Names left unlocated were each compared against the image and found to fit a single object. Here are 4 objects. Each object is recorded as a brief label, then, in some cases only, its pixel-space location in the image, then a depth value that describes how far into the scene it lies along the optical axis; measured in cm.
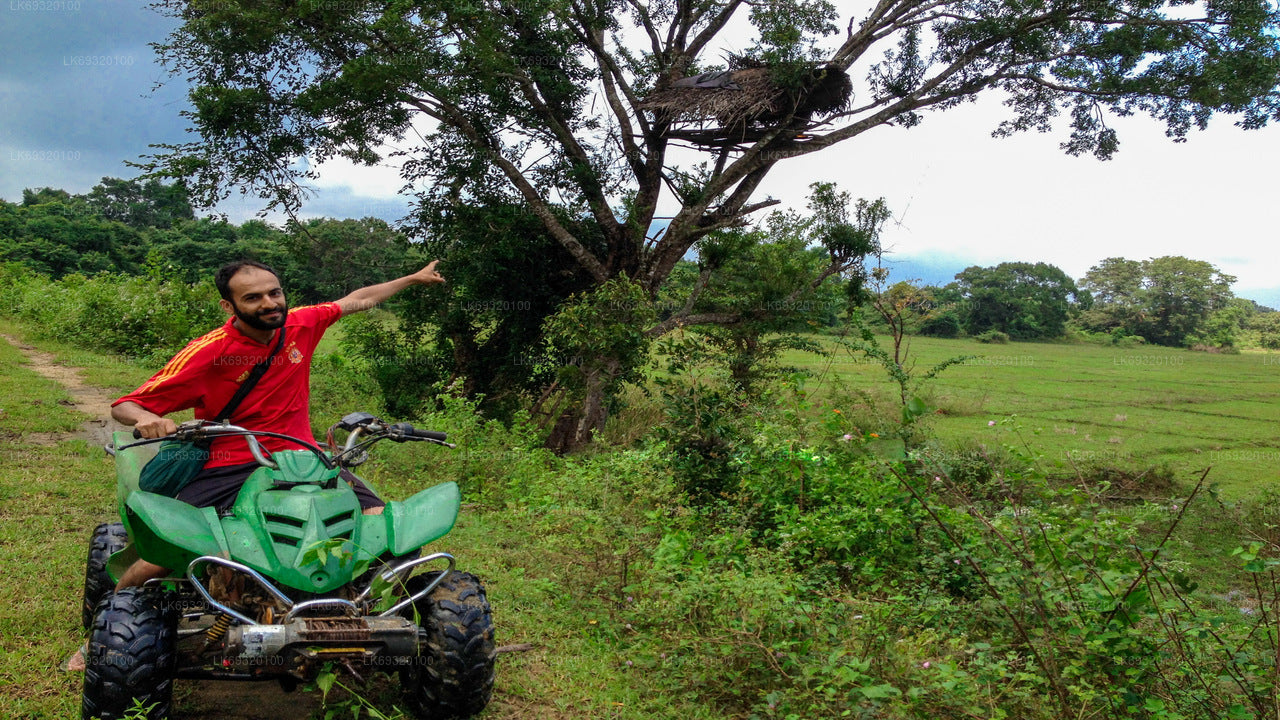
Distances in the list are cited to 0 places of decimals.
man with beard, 322
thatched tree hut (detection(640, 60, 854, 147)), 1159
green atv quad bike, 278
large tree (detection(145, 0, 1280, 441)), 1107
